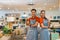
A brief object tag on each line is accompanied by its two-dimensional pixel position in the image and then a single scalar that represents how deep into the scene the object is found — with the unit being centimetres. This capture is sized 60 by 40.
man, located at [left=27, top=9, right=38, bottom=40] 351
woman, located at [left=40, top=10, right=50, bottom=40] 355
